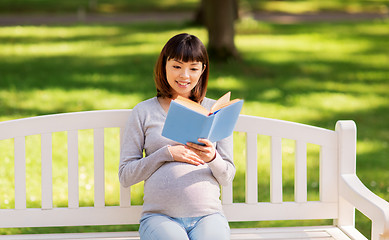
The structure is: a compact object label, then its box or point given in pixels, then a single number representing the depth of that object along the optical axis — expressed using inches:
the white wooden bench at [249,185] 265.7
